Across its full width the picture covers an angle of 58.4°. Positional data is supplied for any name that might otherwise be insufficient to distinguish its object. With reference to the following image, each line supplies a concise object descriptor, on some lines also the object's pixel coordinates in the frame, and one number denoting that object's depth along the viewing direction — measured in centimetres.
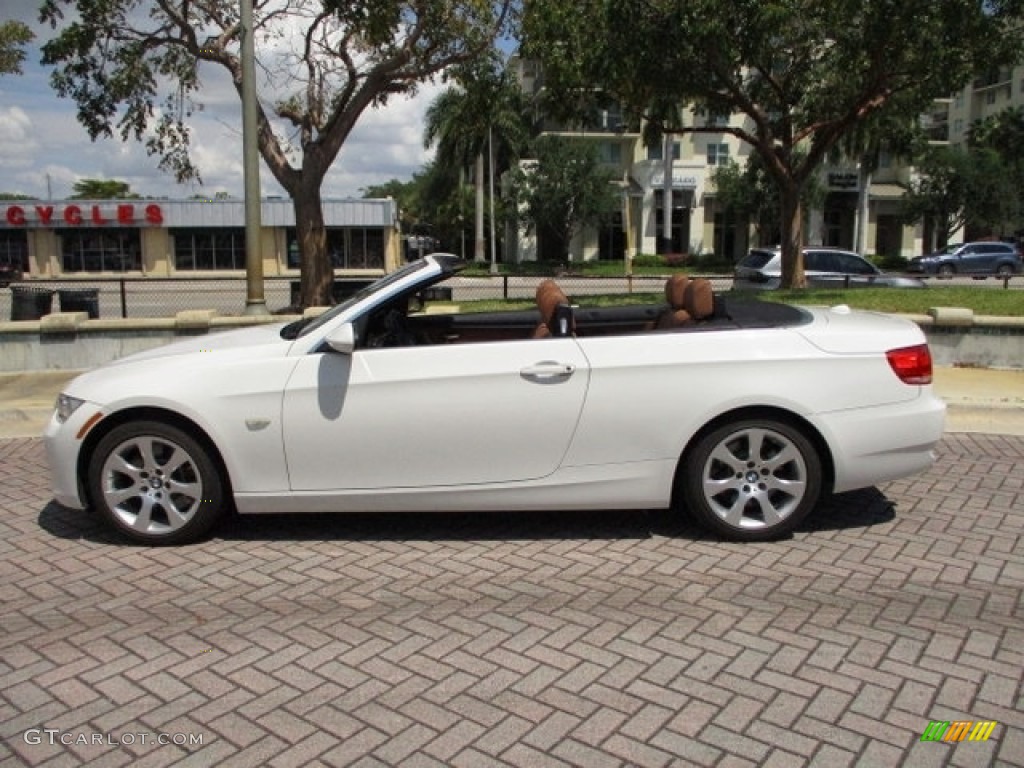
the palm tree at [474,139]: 5047
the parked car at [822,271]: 1881
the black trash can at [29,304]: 1397
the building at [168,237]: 4616
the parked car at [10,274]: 3891
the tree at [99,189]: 8750
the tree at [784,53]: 1377
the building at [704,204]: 5494
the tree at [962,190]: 4900
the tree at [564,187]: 4834
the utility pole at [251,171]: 1229
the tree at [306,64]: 1497
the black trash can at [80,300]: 1472
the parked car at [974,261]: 3631
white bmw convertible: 484
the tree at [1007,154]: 4954
